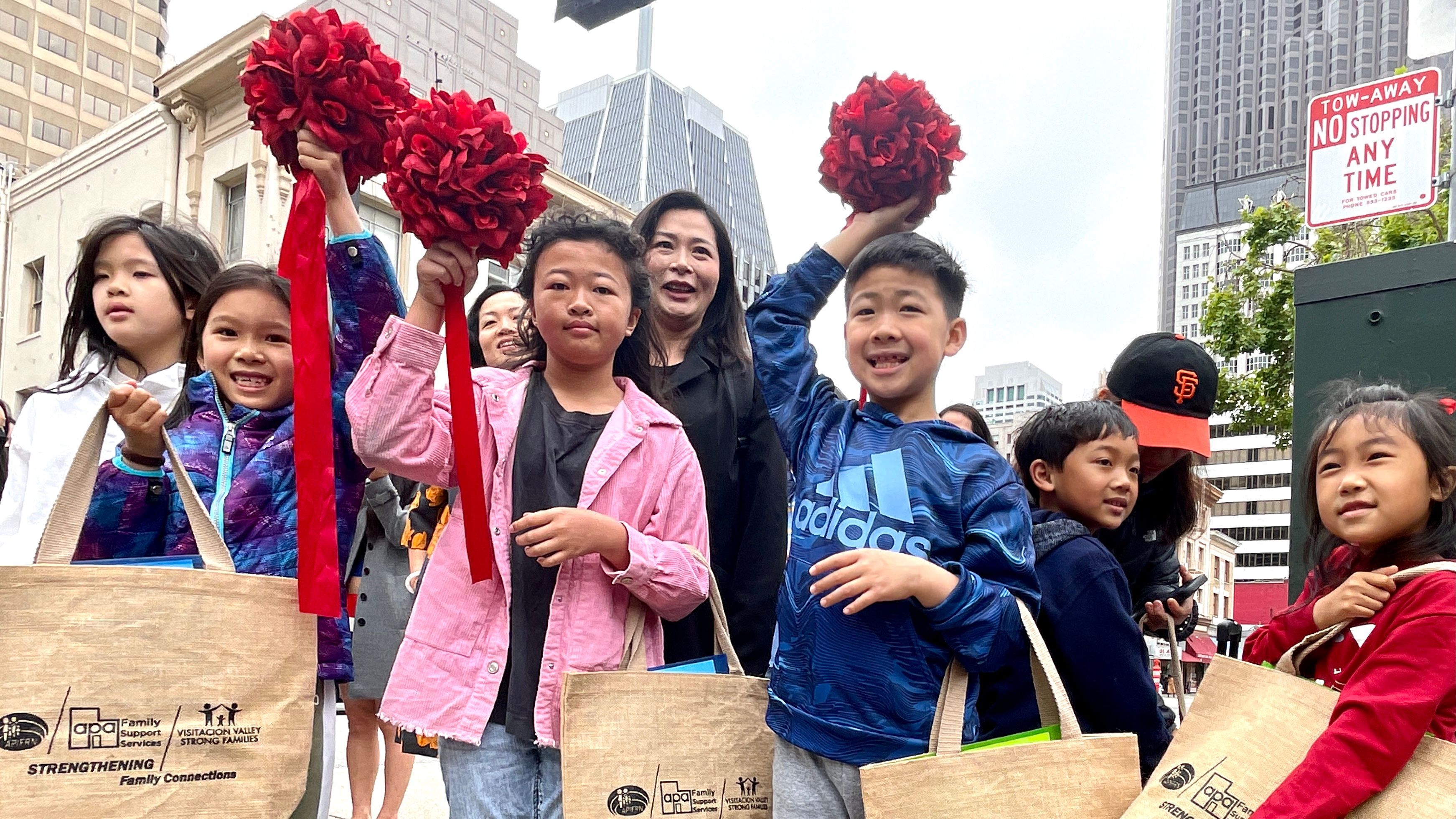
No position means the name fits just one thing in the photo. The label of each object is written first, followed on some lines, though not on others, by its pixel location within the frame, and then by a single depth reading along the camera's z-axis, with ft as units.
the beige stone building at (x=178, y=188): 51.72
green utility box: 10.00
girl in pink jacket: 6.51
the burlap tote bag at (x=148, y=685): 5.64
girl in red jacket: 5.47
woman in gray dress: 13.67
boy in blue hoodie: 6.25
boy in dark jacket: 7.15
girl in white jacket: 8.04
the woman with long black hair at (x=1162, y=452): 9.46
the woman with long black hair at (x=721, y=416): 8.55
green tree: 43.45
